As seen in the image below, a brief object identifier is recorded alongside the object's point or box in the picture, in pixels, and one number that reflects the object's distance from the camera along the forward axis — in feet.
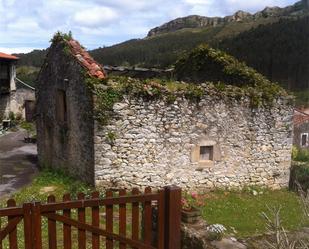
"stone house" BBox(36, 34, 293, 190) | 25.13
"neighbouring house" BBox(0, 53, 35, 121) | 72.86
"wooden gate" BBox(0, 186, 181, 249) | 9.00
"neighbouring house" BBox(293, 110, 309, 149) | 62.87
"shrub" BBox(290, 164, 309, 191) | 31.65
